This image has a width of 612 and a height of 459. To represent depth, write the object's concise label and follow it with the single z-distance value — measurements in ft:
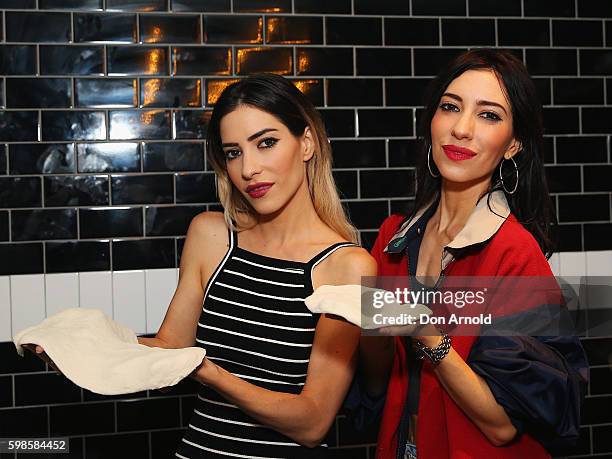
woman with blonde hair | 4.79
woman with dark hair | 4.00
